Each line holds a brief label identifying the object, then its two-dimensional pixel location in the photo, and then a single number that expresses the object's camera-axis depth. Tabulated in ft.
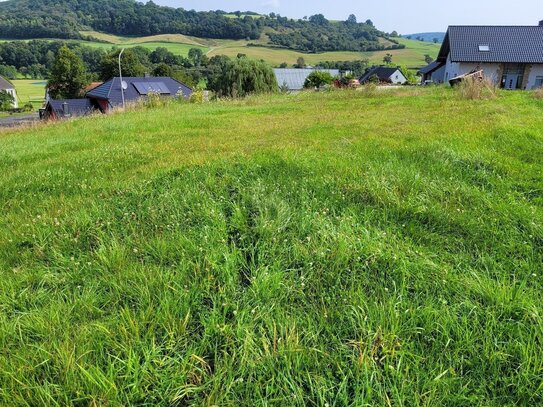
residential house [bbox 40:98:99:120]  119.14
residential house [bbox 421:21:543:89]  98.63
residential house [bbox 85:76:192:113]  130.72
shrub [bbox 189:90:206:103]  52.85
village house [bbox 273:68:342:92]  187.01
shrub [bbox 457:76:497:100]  38.34
